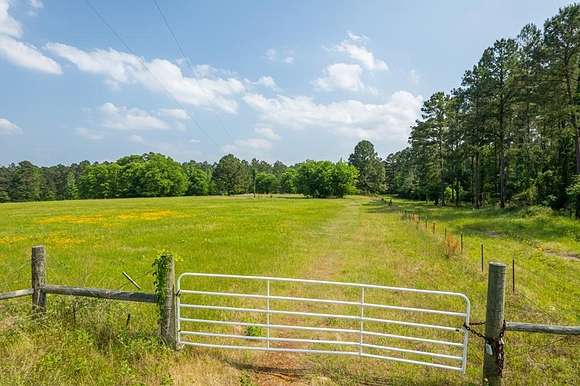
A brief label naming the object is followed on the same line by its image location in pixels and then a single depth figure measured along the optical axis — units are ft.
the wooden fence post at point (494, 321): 16.43
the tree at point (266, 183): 426.10
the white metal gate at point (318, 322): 20.21
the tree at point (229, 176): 394.52
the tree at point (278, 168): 523.29
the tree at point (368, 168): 369.81
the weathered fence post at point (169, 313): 19.86
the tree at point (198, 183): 390.62
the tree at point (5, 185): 311.68
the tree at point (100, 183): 343.05
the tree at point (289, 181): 377.50
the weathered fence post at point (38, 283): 21.38
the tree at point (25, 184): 320.50
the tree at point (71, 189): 362.72
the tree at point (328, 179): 309.83
